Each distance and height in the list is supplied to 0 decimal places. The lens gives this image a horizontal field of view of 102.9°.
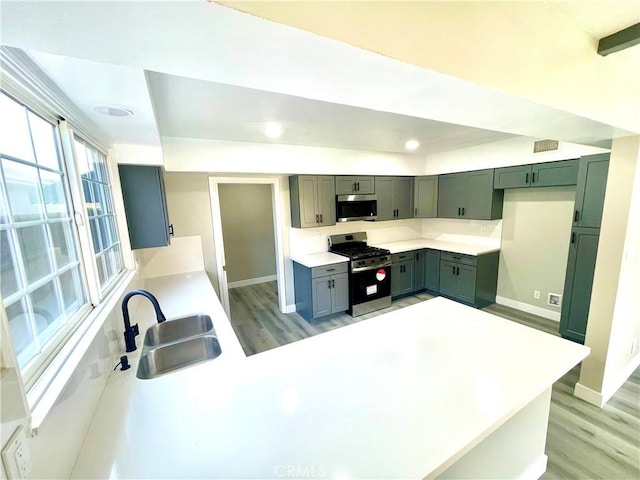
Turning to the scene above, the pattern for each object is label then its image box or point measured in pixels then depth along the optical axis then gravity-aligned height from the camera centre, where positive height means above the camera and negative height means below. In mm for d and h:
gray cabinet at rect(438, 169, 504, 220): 3611 +35
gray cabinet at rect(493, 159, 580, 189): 2855 +259
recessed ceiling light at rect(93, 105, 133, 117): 1223 +494
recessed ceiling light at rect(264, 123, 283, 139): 2410 +745
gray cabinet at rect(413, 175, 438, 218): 4297 +53
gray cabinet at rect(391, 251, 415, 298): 4059 -1174
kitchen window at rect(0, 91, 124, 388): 829 -96
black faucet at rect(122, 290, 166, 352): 1478 -647
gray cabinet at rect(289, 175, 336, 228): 3514 +47
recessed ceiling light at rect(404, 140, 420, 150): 3326 +755
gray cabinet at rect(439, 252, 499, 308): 3660 -1165
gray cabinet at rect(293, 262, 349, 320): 3434 -1178
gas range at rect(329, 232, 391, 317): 3623 -1088
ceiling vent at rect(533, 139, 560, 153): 2967 +590
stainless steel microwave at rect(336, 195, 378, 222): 3803 -79
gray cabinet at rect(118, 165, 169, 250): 2246 +38
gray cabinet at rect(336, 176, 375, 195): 3748 +259
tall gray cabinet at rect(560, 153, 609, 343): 2490 -516
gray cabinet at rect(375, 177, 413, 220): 4100 +67
